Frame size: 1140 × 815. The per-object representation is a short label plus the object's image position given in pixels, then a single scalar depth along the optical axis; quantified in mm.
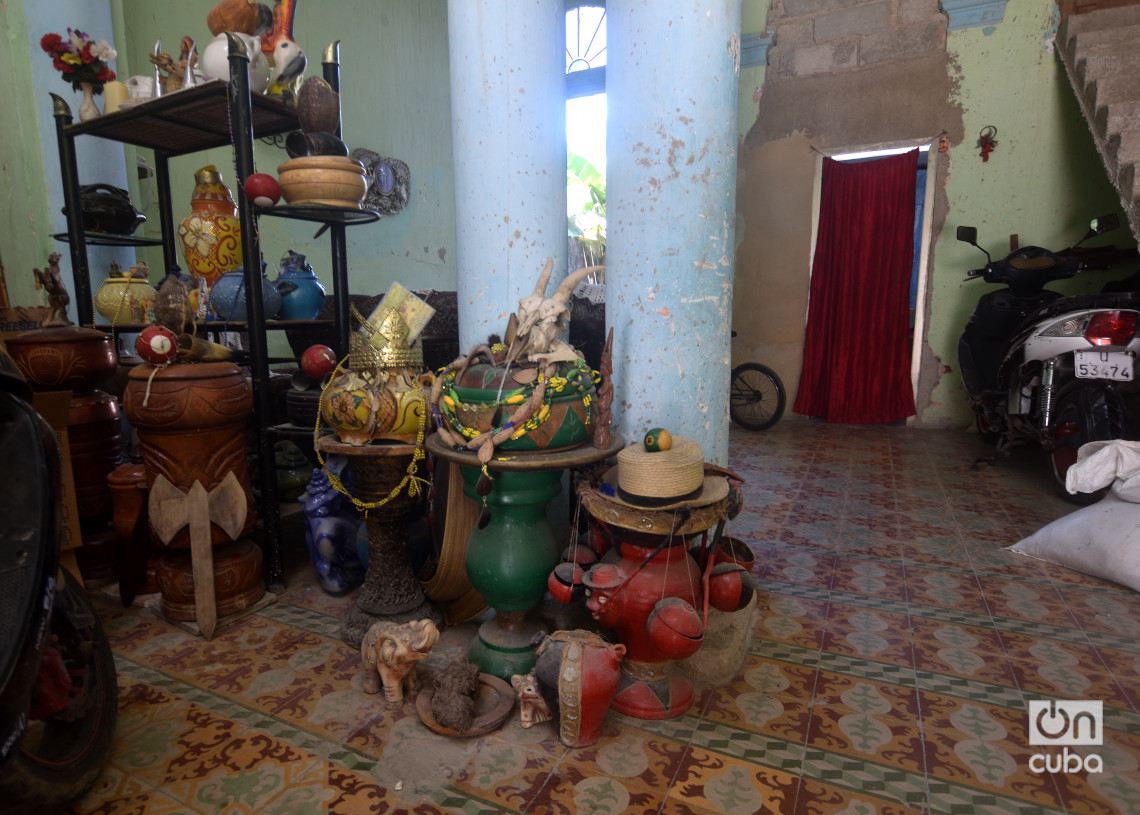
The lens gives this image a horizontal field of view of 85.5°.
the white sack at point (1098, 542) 2402
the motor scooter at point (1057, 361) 3330
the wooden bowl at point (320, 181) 2213
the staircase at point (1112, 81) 3717
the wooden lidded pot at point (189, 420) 2064
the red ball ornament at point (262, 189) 2145
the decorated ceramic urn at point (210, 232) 2514
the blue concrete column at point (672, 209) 2051
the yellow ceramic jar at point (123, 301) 2795
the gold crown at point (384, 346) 2061
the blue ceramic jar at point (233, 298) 2488
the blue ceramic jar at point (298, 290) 2684
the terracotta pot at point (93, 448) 2541
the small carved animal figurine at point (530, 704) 1627
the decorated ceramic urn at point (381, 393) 1979
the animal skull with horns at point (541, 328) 1781
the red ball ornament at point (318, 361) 2309
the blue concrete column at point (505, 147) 2121
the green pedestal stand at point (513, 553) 1777
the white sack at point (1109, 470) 2592
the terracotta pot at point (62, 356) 2260
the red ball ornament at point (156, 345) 2041
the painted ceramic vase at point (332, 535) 2420
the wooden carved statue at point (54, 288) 2744
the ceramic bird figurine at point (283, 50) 2453
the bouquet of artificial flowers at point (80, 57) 2725
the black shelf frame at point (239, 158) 2225
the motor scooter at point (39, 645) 1084
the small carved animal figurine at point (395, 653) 1689
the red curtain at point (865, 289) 5598
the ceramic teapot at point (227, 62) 2256
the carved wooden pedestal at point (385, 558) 2090
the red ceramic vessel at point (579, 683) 1525
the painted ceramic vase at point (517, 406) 1691
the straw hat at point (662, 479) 1621
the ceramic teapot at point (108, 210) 3062
